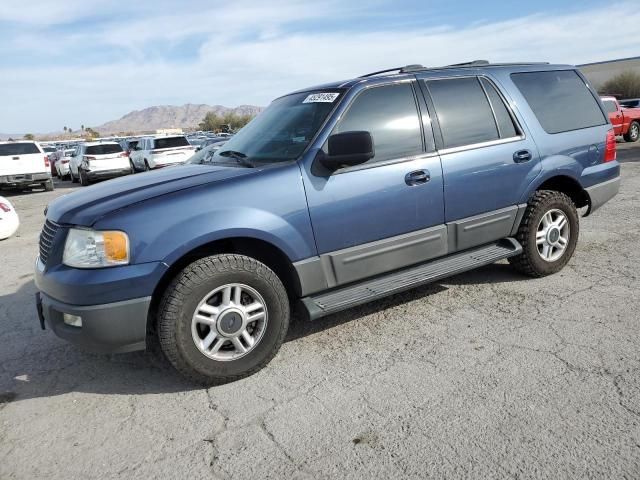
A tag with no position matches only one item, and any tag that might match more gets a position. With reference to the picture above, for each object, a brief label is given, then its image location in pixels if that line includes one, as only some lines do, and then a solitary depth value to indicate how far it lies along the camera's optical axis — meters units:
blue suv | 2.93
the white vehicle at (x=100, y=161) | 17.64
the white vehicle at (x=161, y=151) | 17.84
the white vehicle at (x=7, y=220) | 7.97
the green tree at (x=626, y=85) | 47.04
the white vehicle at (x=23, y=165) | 14.98
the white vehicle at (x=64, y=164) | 21.95
